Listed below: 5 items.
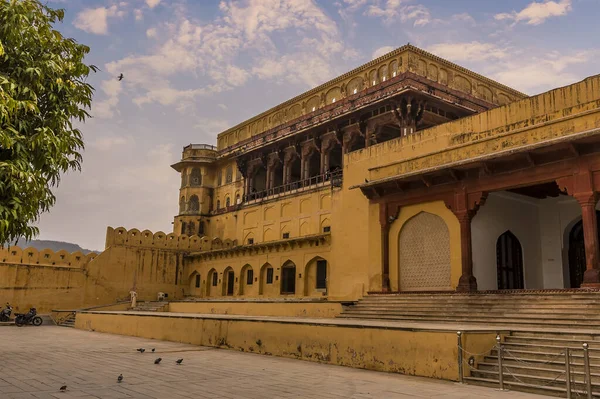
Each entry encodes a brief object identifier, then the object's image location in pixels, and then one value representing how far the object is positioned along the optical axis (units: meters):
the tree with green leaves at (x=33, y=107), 7.12
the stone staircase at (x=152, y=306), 27.69
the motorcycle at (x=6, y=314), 23.92
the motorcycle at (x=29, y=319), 23.42
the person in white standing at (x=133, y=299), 29.39
